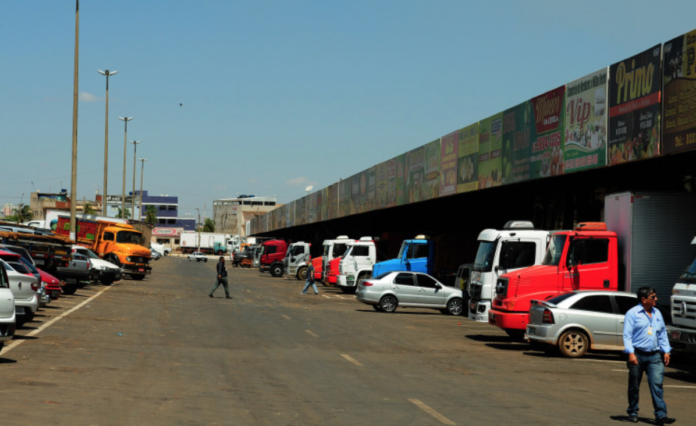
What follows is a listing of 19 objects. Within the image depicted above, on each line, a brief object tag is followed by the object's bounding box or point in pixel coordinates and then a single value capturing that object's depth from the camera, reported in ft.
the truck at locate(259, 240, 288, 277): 246.88
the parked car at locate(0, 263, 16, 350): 46.50
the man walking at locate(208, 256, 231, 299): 125.80
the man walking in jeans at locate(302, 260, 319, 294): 146.91
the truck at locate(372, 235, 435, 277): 129.29
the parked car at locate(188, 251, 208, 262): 414.12
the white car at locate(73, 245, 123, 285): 145.48
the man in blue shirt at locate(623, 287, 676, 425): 36.50
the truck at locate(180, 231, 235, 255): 520.83
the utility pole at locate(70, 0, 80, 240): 148.87
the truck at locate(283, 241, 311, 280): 214.28
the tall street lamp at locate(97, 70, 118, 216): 220.53
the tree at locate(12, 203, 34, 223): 555.20
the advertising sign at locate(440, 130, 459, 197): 128.36
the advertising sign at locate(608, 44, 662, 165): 73.72
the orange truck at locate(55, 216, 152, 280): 171.12
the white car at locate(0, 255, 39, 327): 61.82
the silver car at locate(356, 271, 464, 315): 108.17
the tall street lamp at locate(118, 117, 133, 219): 287.89
